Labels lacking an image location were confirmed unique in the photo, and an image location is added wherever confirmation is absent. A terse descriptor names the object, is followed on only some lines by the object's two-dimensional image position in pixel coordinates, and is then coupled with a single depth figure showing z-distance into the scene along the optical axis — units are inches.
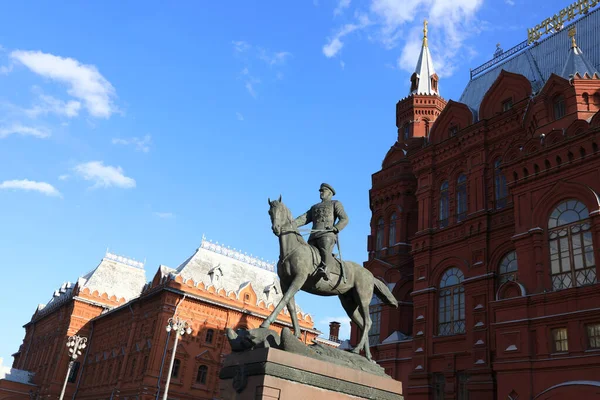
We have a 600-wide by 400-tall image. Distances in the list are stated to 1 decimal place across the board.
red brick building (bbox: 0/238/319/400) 1627.7
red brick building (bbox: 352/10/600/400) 804.0
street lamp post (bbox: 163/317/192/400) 1164.5
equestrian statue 392.8
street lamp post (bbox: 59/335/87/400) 1282.2
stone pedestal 326.6
